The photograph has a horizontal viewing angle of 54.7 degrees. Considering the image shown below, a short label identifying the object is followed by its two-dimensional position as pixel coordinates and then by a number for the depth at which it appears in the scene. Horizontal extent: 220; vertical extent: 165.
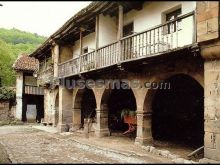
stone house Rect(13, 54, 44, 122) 20.82
